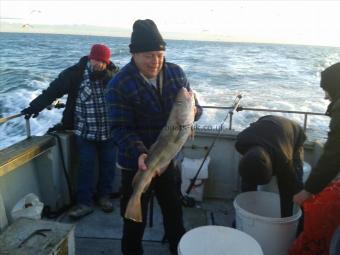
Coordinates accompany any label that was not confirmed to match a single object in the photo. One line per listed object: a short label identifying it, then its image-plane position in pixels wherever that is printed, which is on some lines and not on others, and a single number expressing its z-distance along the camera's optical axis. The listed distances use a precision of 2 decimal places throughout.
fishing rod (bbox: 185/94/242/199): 4.85
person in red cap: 4.43
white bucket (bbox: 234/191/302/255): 3.34
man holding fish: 2.85
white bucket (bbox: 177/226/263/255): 2.74
